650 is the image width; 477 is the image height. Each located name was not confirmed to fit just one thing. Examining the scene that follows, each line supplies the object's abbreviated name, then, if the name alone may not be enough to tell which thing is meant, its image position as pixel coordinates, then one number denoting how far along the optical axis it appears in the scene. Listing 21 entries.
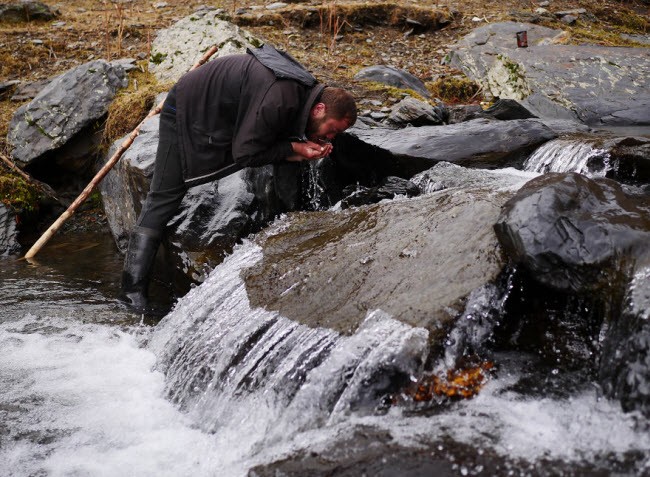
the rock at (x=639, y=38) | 13.28
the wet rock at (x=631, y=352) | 3.27
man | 5.22
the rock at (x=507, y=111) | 9.25
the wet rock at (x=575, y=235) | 3.89
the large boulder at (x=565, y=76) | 10.12
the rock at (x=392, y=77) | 10.33
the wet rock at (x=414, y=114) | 8.58
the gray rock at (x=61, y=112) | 9.07
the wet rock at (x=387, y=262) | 4.13
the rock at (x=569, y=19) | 14.02
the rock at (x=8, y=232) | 8.38
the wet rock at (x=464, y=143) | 7.19
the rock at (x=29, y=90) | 10.55
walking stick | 7.64
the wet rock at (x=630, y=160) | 6.45
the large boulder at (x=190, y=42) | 9.51
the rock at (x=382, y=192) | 6.85
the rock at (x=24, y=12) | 13.60
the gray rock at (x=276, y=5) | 14.12
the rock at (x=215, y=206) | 6.34
